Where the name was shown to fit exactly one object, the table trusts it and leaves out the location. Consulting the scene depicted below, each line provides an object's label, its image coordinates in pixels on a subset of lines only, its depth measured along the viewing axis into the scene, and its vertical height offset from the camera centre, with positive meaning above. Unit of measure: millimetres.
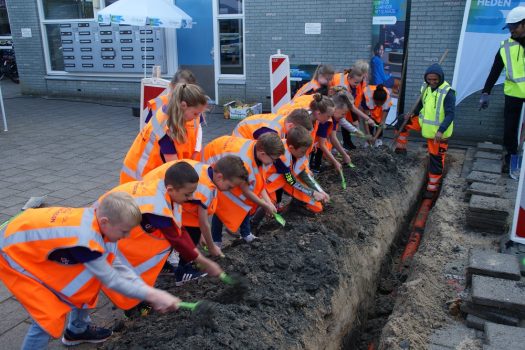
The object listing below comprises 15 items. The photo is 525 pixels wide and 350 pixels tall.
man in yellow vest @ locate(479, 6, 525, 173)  5977 -516
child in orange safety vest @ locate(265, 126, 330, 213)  4227 -1331
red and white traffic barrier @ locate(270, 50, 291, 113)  7051 -628
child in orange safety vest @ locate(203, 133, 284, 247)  3905 -1230
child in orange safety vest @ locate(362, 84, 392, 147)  7051 -1019
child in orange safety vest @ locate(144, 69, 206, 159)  4249 -645
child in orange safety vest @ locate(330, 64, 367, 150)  6535 -672
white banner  7324 -59
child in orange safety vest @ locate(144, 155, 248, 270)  3420 -1064
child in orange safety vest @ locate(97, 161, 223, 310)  2973 -1239
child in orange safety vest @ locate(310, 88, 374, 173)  5485 -1118
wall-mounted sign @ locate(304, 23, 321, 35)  9438 +210
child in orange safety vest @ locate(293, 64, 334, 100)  6441 -611
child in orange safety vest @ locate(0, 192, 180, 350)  2580 -1248
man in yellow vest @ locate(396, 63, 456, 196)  6109 -1065
